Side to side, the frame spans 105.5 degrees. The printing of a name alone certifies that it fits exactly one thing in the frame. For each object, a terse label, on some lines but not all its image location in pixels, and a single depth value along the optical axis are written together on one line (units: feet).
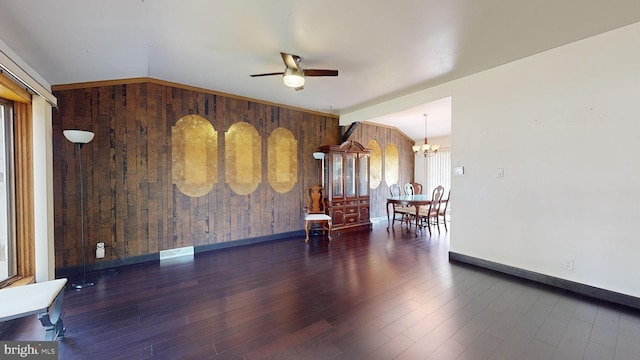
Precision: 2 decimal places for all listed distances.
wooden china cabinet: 17.22
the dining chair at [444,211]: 18.20
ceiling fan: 8.69
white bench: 5.17
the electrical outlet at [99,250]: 10.87
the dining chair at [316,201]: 16.89
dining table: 16.57
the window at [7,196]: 7.52
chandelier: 18.38
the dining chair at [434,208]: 16.97
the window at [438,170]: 23.59
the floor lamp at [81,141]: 8.99
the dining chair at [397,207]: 18.88
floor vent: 12.35
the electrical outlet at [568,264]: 8.66
